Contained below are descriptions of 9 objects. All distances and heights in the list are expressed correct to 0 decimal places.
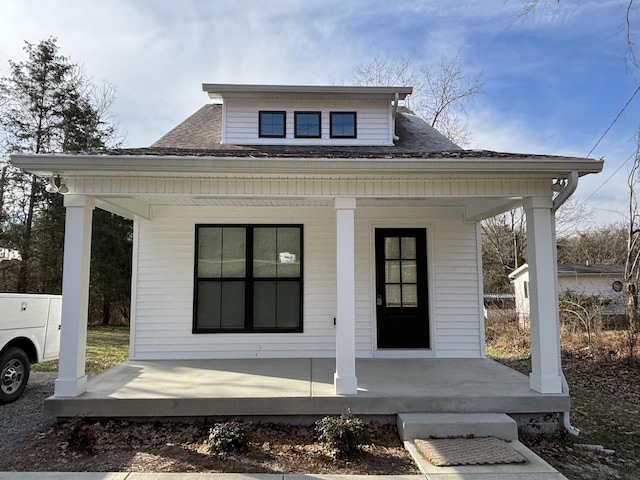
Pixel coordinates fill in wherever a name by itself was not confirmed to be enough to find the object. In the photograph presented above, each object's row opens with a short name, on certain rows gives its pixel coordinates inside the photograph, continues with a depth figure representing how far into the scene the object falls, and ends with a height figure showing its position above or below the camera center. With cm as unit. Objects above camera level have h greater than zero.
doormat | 325 -145
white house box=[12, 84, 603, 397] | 420 +78
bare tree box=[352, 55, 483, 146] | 1714 +883
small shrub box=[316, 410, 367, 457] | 341 -133
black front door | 631 -6
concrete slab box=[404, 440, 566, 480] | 303 -148
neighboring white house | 1450 +23
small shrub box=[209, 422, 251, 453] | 349 -139
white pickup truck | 499 -71
